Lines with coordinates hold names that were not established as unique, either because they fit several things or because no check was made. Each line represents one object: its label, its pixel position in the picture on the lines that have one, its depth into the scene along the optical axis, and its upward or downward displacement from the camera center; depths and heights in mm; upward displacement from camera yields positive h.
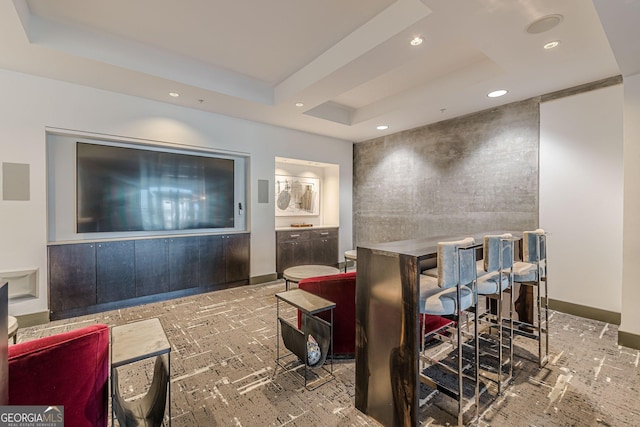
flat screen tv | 3699 +341
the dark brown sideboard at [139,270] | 3469 -809
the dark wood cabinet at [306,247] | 5332 -701
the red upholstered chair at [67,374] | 1138 -696
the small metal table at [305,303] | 2121 -714
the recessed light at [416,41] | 2471 +1528
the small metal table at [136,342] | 1385 -700
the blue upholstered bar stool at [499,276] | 2049 -530
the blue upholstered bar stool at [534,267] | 2443 -519
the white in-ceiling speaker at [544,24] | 2188 +1510
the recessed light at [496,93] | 3598 +1539
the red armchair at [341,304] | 2518 -819
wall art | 5934 +365
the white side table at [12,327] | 1890 -778
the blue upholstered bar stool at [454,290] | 1717 -541
